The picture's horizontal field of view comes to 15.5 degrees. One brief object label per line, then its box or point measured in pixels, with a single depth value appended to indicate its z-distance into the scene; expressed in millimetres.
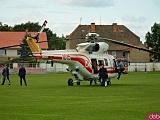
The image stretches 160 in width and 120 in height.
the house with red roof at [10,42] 124900
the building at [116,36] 119975
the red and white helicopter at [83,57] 41562
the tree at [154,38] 139500
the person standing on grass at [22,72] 45812
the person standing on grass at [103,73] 42025
